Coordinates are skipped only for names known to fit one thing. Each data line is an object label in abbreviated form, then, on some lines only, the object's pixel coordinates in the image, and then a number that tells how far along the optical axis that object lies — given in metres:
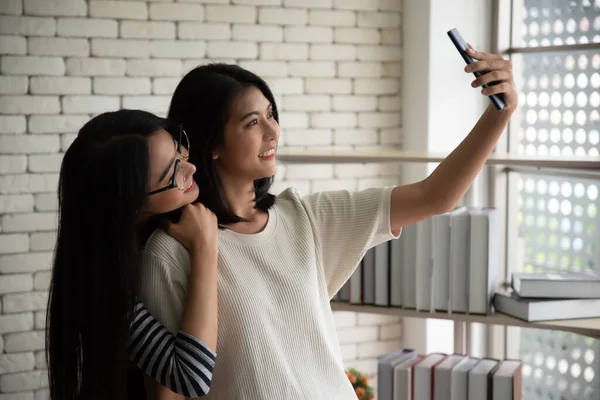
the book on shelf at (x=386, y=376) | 2.52
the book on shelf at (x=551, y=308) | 2.23
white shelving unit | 2.16
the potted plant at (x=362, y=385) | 3.01
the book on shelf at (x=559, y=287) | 2.25
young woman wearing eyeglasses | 1.42
